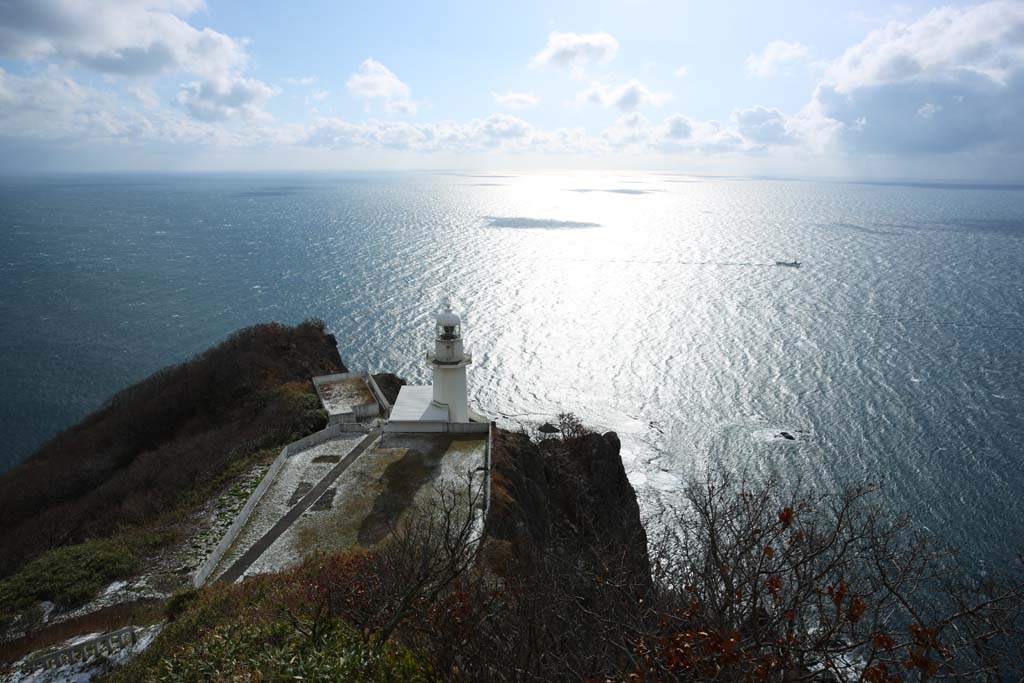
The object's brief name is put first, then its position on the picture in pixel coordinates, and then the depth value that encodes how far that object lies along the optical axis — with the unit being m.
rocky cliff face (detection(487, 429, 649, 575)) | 21.31
